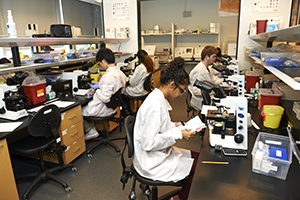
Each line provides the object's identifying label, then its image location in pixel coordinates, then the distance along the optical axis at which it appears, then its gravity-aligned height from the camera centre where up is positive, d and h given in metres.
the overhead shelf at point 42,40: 2.03 +0.12
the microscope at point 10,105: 1.90 -0.48
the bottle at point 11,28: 2.05 +0.23
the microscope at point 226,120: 1.36 -0.47
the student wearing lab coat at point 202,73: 2.83 -0.31
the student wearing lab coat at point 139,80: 3.49 -0.48
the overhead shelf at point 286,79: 1.09 -0.18
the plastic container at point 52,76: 2.75 -0.32
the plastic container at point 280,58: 1.79 -0.08
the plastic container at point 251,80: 2.89 -0.42
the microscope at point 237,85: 2.36 -0.41
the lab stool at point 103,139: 2.59 -1.15
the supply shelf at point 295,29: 1.02 +0.10
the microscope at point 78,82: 2.79 -0.40
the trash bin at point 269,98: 1.88 -0.43
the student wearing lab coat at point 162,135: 1.28 -0.51
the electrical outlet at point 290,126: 1.55 -0.57
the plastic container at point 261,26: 3.14 +0.33
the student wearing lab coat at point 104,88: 2.55 -0.45
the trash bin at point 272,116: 1.66 -0.52
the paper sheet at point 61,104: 2.14 -0.57
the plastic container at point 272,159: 1.07 -0.56
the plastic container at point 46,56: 2.61 -0.06
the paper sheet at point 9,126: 1.69 -0.60
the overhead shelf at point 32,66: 2.09 -0.16
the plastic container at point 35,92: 2.25 -0.43
